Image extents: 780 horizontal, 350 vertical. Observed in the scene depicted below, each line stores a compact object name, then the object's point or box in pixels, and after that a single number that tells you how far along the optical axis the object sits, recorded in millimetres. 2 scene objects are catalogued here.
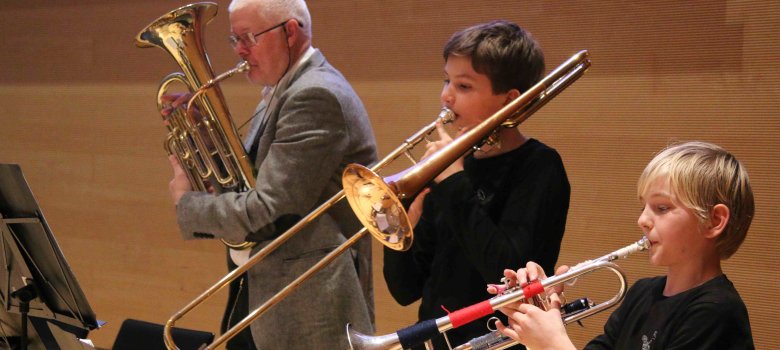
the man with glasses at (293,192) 4840
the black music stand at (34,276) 4504
